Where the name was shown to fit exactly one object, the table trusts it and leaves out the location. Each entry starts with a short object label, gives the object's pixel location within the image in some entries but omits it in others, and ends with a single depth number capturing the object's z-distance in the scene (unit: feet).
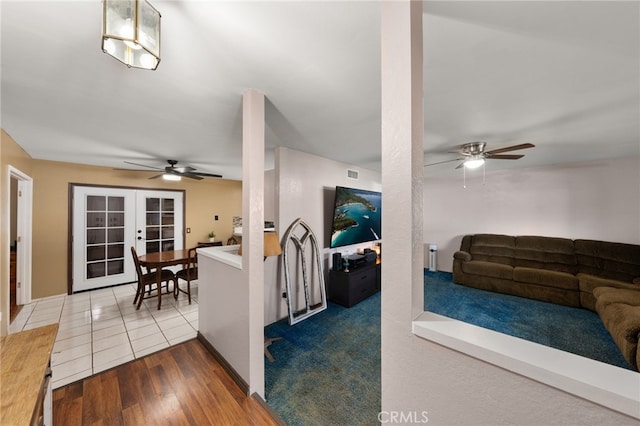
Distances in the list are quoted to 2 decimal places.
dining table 10.94
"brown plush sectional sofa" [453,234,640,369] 10.34
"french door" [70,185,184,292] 13.12
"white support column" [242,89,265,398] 5.57
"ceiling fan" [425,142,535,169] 9.45
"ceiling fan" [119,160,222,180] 11.78
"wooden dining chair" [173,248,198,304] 11.81
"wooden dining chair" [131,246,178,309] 10.88
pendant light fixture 2.63
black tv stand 11.34
